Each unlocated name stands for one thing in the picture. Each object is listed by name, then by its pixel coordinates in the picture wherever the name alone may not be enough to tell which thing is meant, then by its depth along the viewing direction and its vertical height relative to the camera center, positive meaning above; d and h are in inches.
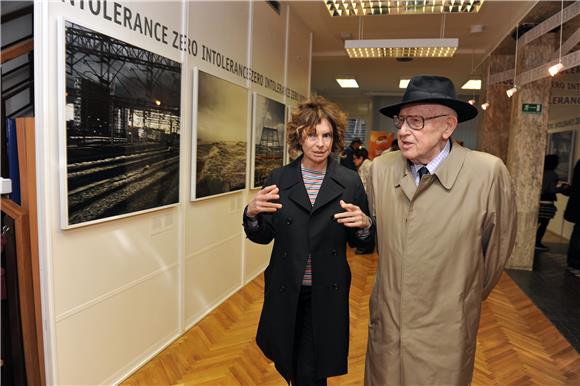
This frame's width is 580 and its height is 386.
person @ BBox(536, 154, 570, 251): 270.7 -23.6
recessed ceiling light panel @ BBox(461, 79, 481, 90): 406.2 +64.4
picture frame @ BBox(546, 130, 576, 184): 326.6 +2.3
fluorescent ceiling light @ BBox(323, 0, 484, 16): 167.0 +56.7
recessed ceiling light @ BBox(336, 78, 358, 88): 464.5 +71.1
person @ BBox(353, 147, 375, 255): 260.4 -9.6
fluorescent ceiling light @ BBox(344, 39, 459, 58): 207.9 +50.9
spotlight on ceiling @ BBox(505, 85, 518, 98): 214.4 +30.4
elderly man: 65.4 -14.4
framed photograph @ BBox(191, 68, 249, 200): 139.8 +1.5
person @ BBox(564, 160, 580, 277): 225.9 -34.8
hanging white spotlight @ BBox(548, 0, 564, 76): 161.0 +31.9
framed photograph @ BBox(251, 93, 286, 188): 191.0 +2.8
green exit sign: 224.5 +23.1
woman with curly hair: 77.8 -19.7
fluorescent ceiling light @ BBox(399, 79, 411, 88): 458.0 +71.4
